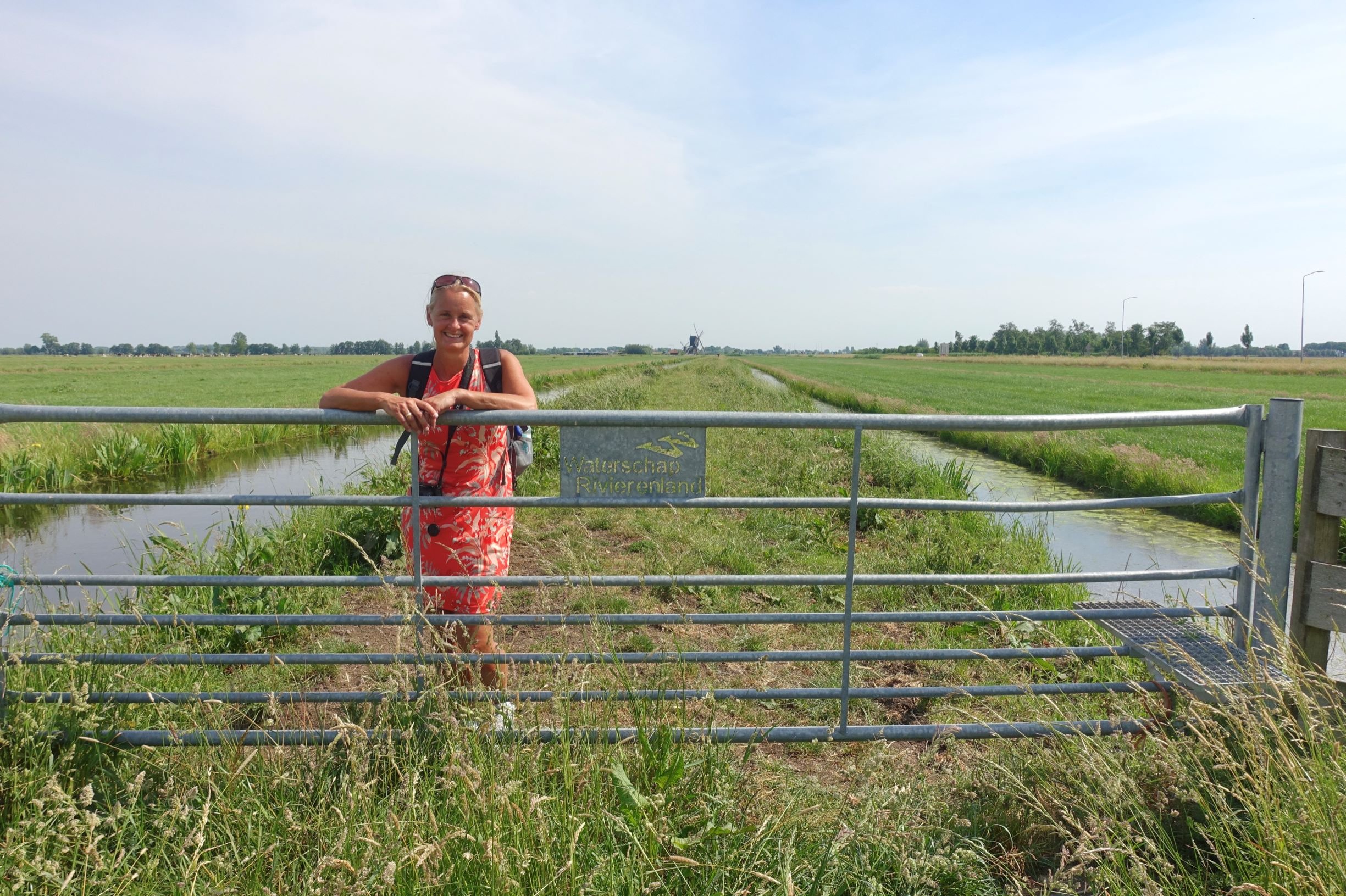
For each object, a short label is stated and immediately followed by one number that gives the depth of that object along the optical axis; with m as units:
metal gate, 2.64
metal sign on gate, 2.76
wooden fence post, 2.64
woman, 2.96
